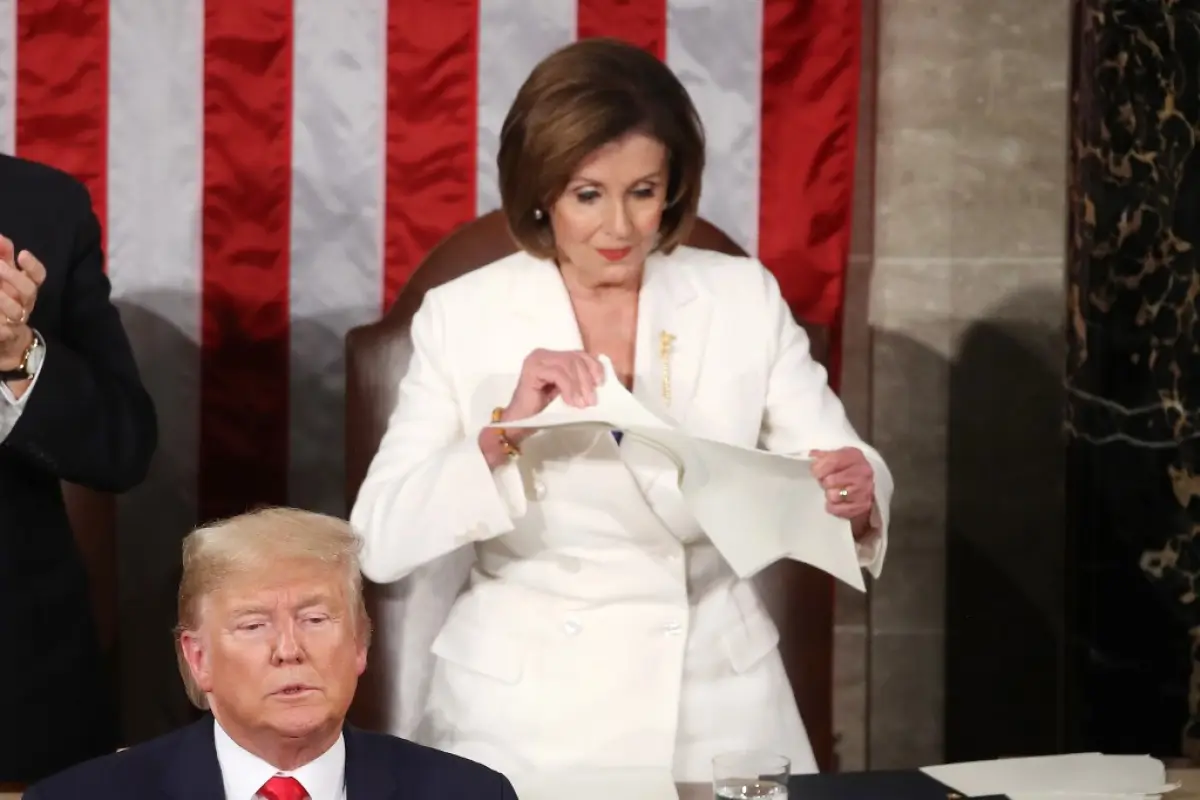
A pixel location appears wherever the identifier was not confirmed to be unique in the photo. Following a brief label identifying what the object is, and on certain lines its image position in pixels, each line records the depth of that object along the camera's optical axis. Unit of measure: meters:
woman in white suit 15.91
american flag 16.57
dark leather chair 16.37
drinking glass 15.46
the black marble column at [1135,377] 16.40
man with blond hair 15.29
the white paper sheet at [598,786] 15.61
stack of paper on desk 15.59
